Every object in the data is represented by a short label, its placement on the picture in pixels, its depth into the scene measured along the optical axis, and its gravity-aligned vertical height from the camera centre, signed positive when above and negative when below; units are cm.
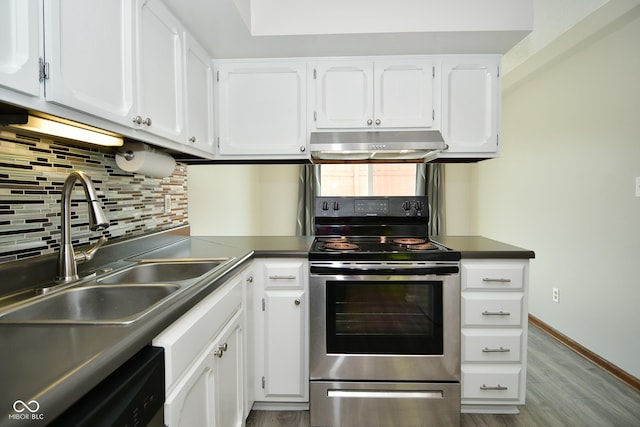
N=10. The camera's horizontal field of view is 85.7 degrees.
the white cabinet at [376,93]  214 +68
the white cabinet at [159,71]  132 +56
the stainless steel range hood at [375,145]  199 +33
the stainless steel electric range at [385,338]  184 -73
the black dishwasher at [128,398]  62 -39
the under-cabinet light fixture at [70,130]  105 +24
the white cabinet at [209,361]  94 -54
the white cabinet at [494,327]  187 -67
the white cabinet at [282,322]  192 -66
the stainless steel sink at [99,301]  106 -33
